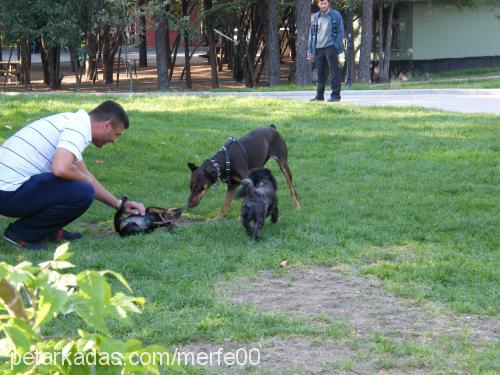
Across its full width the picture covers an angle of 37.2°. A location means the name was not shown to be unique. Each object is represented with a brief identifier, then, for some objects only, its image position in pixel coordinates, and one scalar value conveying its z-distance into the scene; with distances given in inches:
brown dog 287.1
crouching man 237.8
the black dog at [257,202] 251.1
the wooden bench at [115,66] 1454.2
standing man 575.5
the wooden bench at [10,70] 1291.8
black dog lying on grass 264.2
